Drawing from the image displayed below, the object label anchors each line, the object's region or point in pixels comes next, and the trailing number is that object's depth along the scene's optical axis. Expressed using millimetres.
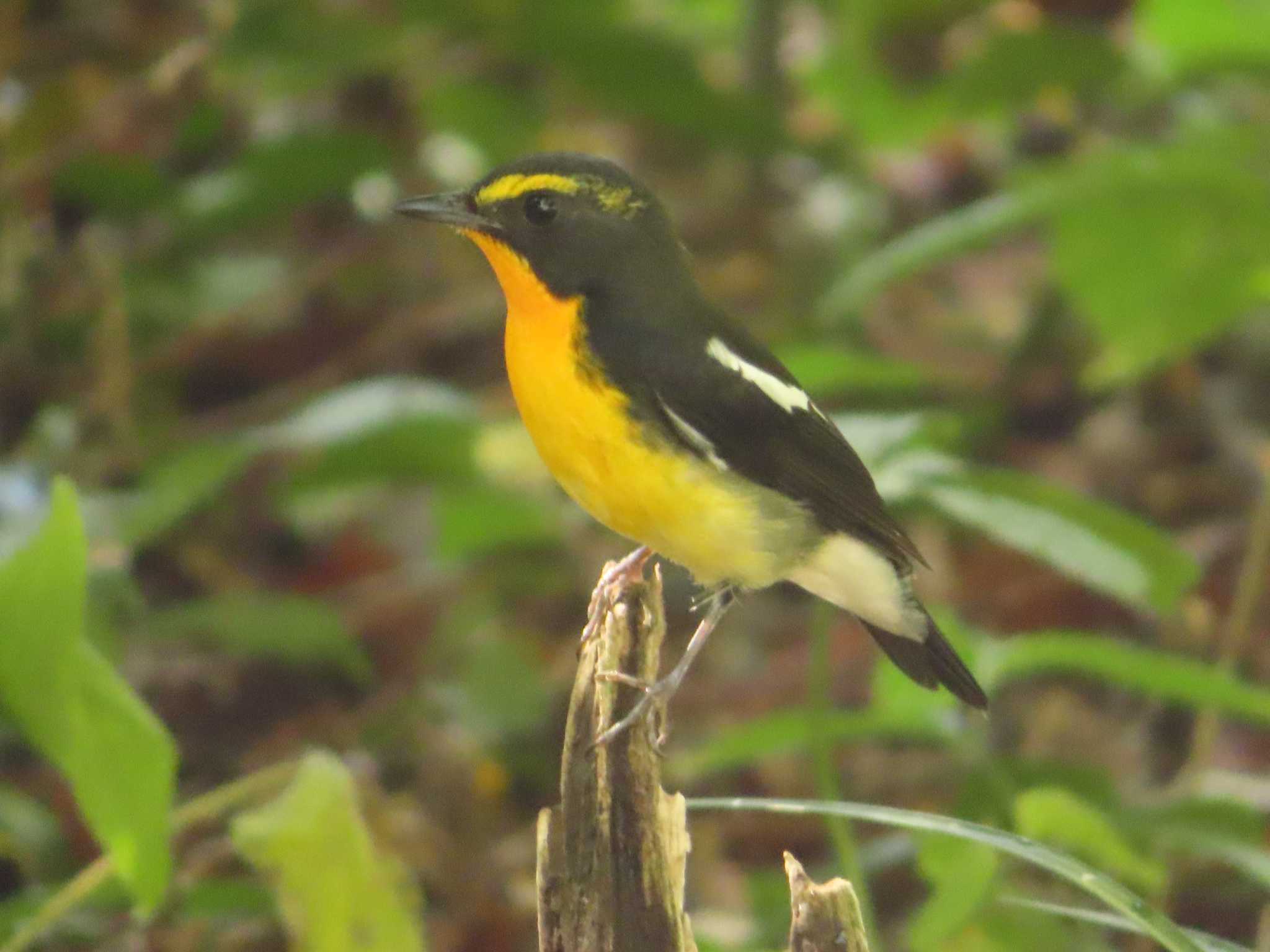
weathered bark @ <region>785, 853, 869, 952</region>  4031
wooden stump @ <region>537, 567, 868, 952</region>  4465
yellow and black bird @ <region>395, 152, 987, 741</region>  5008
